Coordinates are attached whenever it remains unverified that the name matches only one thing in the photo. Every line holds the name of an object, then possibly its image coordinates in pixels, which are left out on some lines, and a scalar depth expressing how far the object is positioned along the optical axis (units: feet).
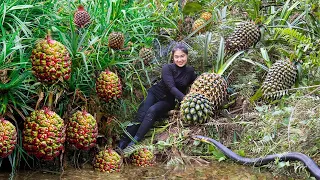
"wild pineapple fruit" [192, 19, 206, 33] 15.02
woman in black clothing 11.47
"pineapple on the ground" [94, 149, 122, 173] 8.86
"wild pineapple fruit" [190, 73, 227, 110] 11.26
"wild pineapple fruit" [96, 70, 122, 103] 9.01
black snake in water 7.69
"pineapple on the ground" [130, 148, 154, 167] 9.53
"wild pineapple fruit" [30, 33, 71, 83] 7.61
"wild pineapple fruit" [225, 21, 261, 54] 12.67
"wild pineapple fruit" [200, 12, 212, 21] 15.44
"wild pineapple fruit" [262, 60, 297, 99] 11.02
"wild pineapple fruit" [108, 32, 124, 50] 9.57
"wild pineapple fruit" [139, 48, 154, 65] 12.42
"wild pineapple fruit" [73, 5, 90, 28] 9.77
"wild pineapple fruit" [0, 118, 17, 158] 7.04
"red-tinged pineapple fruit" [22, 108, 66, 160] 7.59
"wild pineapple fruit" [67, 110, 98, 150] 8.29
